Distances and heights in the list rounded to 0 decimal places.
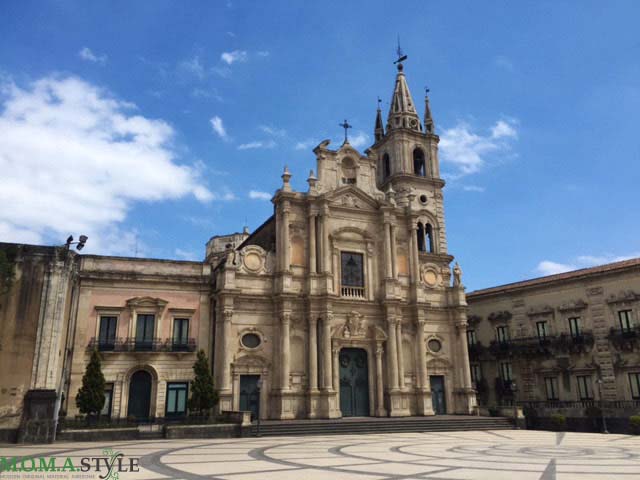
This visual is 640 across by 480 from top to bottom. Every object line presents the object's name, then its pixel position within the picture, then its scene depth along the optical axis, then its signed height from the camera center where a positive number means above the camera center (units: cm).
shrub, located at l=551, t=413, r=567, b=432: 3159 -172
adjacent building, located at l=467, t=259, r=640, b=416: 3544 +341
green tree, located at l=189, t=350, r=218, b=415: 2852 +35
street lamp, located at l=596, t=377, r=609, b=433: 3029 -161
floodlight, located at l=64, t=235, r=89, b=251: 2427 +655
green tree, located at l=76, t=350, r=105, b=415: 2675 +37
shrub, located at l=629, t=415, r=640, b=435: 2890 -170
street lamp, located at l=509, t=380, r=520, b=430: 3263 -133
